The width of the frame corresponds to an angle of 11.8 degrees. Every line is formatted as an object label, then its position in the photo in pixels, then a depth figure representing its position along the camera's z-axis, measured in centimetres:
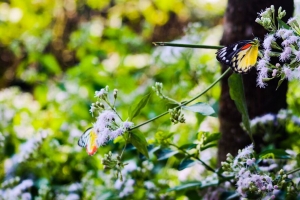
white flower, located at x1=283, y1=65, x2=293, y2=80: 153
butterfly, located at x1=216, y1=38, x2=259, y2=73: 155
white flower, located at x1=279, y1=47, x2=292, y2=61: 152
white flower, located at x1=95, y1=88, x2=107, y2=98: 161
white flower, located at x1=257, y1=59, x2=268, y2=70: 155
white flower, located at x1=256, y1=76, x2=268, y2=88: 156
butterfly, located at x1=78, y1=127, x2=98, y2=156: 160
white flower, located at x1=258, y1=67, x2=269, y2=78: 155
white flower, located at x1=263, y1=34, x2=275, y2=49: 154
